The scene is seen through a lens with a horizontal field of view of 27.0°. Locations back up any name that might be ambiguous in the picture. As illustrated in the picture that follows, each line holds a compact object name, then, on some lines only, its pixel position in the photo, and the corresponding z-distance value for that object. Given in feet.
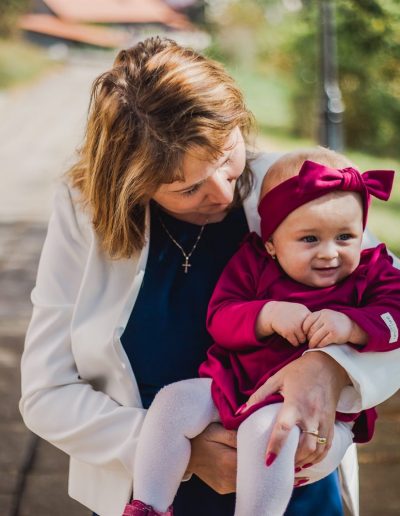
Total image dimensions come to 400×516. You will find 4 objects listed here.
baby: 5.52
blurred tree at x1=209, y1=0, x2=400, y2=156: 40.65
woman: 5.84
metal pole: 31.19
